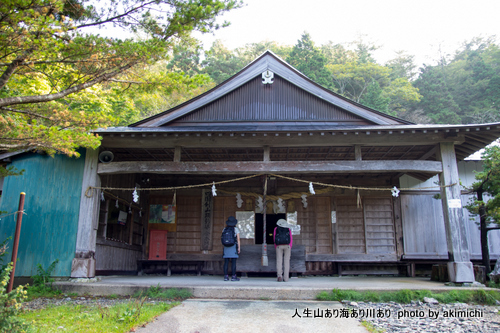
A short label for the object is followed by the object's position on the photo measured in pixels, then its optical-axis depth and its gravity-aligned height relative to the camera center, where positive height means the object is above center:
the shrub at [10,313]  3.26 -0.73
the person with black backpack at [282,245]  8.37 -0.16
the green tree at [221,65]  25.03 +13.57
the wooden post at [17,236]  4.20 +0.00
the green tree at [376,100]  21.89 +8.81
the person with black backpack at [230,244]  8.44 -0.15
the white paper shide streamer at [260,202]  11.12 +1.14
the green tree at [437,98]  23.89 +10.41
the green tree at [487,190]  7.61 +1.15
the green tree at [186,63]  27.02 +13.80
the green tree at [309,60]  22.86 +12.18
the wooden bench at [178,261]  10.80 -0.75
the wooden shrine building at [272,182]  7.95 +1.58
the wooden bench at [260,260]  9.53 -0.60
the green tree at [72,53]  5.07 +2.85
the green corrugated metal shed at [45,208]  8.05 +0.66
